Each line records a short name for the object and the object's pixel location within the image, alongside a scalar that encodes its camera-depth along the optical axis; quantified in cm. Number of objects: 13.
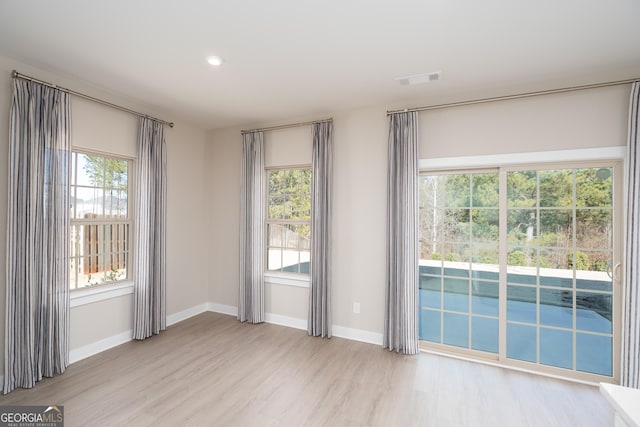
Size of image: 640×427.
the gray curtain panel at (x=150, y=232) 364
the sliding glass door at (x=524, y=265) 282
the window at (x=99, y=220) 317
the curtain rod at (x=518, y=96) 268
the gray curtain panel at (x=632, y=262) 254
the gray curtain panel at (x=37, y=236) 254
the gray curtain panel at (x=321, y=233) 378
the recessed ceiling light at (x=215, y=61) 256
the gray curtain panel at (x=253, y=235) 425
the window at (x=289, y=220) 419
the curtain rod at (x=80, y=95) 258
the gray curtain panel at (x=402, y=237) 336
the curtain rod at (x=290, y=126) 386
